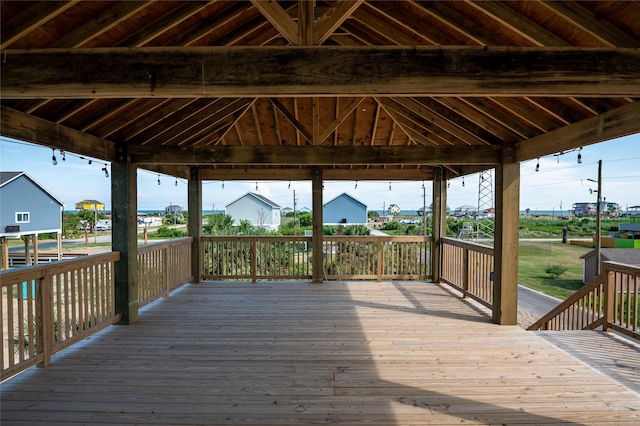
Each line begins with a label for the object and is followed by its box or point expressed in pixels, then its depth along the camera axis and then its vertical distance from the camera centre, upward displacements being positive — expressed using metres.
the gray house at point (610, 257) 13.22 -2.13
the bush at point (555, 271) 16.50 -3.33
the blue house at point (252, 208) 20.78 -0.16
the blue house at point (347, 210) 20.17 -0.26
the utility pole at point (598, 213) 11.12 -0.23
